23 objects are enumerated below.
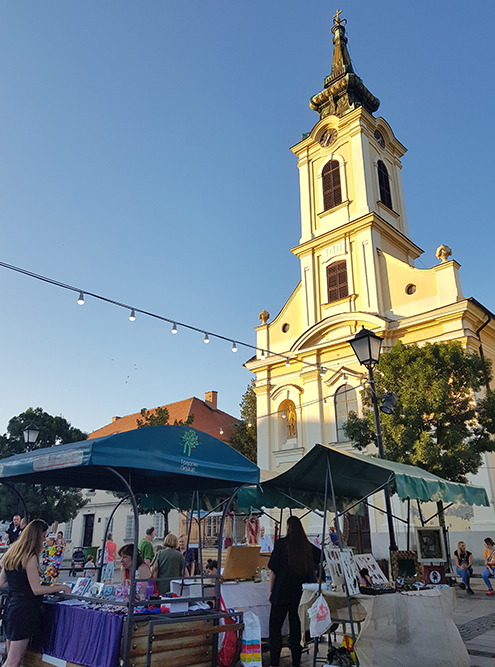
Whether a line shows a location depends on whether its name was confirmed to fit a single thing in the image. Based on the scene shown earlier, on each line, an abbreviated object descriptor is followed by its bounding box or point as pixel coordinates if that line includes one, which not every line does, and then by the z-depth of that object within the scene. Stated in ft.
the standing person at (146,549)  32.60
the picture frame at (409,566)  34.17
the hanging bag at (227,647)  19.54
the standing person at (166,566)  25.61
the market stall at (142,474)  16.22
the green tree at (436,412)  48.39
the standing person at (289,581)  20.71
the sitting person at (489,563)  40.57
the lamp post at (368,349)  33.10
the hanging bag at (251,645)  19.15
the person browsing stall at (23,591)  17.07
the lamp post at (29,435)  43.35
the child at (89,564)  42.12
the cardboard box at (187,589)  23.89
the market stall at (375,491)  19.66
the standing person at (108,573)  23.69
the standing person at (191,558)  45.89
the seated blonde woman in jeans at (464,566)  42.27
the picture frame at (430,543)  34.58
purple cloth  16.11
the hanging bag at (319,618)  19.88
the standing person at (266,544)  40.35
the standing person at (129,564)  21.82
